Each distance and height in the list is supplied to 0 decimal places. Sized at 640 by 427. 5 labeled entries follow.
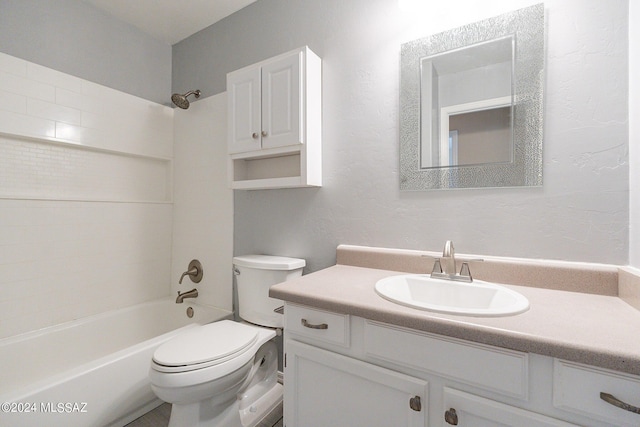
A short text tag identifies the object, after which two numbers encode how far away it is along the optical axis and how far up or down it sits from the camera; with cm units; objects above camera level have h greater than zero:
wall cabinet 146 +53
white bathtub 113 -81
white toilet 110 -65
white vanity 60 -40
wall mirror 107 +45
